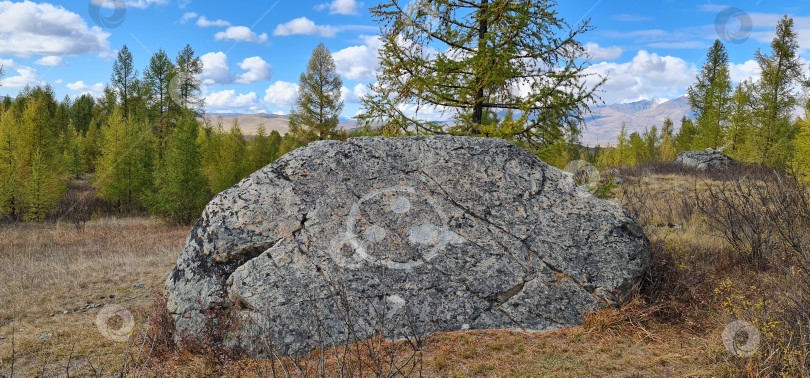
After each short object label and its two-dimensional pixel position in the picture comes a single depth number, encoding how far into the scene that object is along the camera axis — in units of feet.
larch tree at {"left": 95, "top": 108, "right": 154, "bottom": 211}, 80.43
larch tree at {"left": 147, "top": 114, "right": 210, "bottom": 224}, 66.54
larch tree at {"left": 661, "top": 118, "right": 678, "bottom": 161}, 156.25
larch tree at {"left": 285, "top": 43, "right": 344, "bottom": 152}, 101.09
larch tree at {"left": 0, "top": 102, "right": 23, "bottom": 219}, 70.44
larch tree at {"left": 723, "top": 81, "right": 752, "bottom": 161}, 102.42
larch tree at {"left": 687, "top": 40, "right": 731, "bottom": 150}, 117.08
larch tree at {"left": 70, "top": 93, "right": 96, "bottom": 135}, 176.24
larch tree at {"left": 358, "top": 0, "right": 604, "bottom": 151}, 27.73
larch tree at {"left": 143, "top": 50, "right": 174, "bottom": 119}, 121.19
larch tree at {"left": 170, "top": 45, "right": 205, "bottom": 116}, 120.67
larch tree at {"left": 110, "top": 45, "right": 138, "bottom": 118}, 141.80
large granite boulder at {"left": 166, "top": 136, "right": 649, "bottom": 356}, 16.94
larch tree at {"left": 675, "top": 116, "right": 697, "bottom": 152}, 148.87
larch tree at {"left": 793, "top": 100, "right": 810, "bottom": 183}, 46.07
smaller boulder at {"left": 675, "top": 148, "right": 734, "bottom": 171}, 91.98
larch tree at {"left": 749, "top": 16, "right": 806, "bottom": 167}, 93.45
